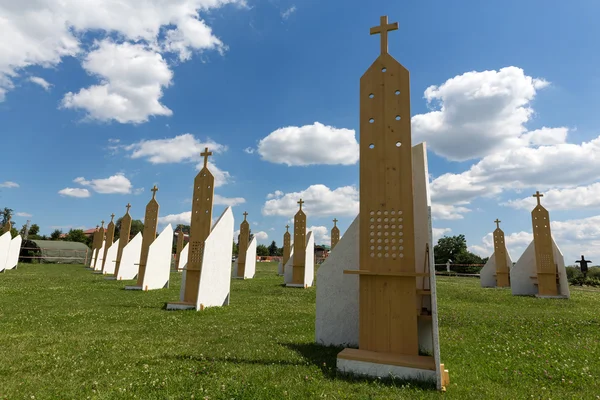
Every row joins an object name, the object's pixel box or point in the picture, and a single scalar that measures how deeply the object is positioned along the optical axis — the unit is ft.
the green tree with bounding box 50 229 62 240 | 200.99
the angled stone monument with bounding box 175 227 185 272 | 85.10
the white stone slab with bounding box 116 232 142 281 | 63.31
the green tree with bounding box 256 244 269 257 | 243.40
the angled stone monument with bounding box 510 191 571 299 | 48.19
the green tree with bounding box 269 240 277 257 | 287.89
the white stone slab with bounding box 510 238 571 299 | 51.11
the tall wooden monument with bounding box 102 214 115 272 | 85.81
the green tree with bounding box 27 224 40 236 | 176.89
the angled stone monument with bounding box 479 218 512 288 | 66.39
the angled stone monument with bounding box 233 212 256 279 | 78.38
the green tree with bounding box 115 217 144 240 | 239.75
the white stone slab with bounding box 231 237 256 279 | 78.28
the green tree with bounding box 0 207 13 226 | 214.48
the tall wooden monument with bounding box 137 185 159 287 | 48.11
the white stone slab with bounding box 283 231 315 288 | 57.77
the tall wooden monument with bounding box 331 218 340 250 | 80.83
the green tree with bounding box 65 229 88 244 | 185.26
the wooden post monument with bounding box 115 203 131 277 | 67.41
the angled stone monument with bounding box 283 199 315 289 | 58.03
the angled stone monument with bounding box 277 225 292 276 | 86.55
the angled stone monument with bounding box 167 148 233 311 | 32.11
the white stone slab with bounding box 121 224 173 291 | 47.65
